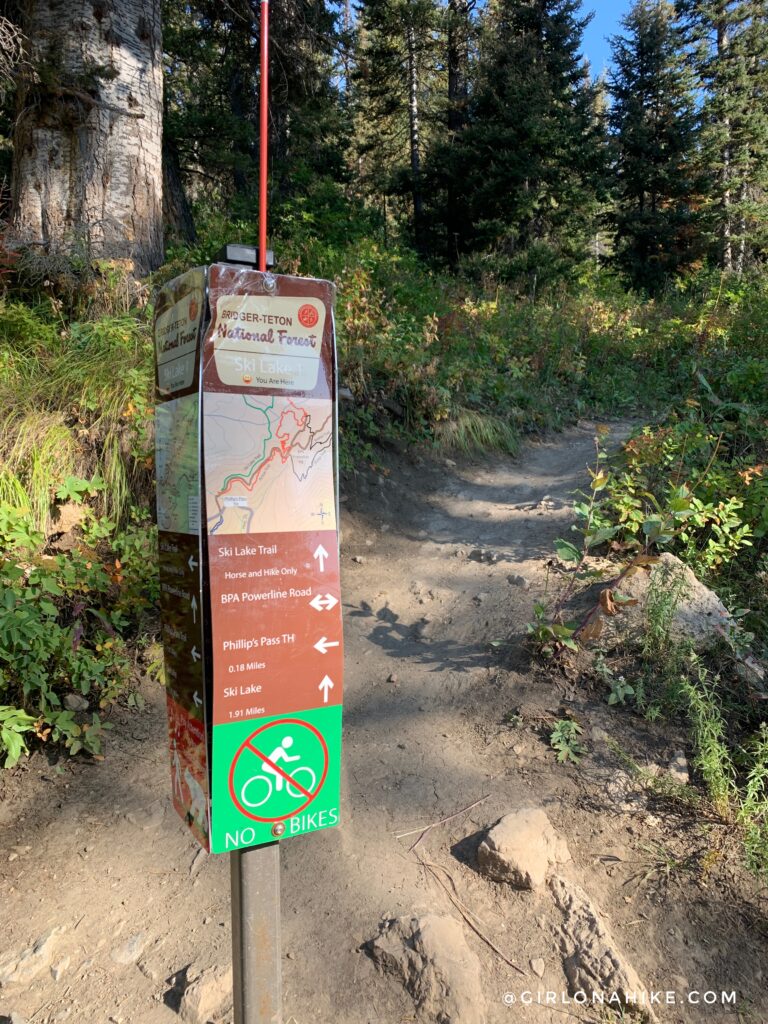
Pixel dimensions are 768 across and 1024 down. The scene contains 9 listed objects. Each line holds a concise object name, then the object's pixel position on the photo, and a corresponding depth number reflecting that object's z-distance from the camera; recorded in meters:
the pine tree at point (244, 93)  8.02
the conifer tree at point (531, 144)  14.65
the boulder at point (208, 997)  2.22
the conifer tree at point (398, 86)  15.62
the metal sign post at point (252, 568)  1.50
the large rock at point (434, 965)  2.26
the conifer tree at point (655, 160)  19.42
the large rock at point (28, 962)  2.32
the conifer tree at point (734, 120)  19.25
